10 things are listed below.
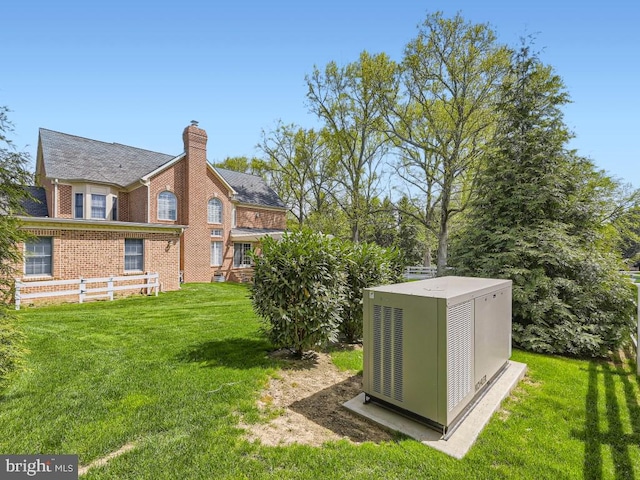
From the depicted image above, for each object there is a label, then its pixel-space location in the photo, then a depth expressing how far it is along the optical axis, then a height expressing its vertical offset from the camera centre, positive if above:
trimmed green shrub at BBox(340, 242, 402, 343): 5.95 -0.78
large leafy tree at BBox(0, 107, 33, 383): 3.62 +0.20
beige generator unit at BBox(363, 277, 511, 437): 2.99 -1.21
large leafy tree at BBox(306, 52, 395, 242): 18.30 +8.60
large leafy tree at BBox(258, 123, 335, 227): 27.55 +7.29
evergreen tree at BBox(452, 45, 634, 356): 6.40 +0.19
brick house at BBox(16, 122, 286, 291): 11.64 +1.42
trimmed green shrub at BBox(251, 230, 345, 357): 4.75 -0.85
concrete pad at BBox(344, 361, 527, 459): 2.91 -2.02
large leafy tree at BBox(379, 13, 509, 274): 14.47 +7.73
